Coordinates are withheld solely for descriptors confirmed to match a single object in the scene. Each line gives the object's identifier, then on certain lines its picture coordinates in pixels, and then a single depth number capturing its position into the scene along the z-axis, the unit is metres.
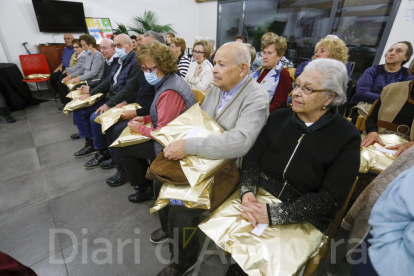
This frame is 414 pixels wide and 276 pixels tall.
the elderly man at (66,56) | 4.86
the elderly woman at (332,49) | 2.08
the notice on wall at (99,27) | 5.95
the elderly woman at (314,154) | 0.93
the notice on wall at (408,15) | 3.26
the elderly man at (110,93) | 2.32
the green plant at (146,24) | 6.66
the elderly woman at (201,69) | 2.69
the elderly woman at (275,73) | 2.11
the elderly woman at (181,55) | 3.28
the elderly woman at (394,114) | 1.51
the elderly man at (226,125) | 1.07
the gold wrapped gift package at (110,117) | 1.91
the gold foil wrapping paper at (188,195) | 1.02
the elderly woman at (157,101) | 1.51
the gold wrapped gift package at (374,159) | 1.34
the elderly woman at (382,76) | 2.22
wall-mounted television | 5.14
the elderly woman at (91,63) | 3.21
